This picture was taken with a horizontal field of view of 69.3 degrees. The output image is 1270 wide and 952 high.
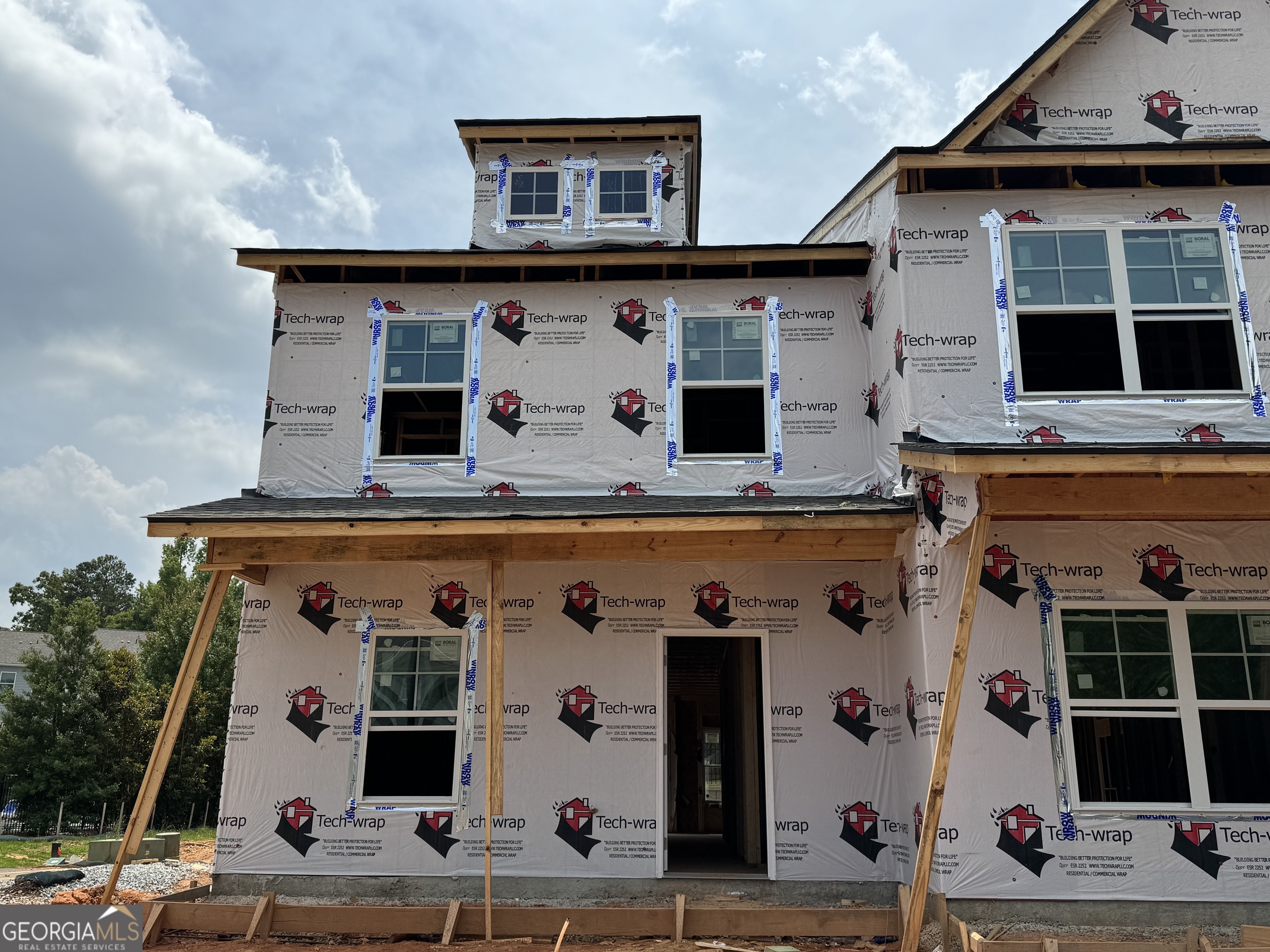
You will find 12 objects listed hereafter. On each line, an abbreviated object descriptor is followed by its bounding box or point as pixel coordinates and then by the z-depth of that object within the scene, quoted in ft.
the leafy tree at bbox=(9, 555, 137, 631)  217.15
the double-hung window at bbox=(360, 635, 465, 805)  29.68
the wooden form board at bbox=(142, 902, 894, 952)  23.29
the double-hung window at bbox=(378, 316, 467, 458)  33.60
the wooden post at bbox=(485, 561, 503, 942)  25.26
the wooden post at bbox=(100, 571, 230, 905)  24.67
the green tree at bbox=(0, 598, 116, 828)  71.77
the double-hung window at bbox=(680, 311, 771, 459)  32.91
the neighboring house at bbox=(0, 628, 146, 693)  117.70
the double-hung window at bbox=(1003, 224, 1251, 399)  28.12
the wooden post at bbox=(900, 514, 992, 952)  20.77
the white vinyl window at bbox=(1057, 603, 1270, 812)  25.29
